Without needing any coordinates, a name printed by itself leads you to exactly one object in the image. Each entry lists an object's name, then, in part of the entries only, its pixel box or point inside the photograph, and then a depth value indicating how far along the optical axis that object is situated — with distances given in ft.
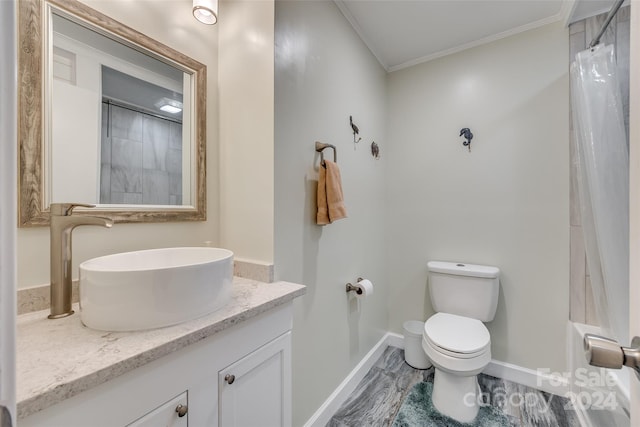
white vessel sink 2.26
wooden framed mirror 2.68
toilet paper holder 5.49
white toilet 4.62
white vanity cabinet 1.88
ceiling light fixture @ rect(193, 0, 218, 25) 3.66
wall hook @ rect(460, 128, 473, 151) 6.38
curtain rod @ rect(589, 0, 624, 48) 3.90
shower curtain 4.08
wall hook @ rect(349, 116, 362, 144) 5.68
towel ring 4.60
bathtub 3.72
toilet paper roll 5.47
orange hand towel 4.45
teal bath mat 4.78
